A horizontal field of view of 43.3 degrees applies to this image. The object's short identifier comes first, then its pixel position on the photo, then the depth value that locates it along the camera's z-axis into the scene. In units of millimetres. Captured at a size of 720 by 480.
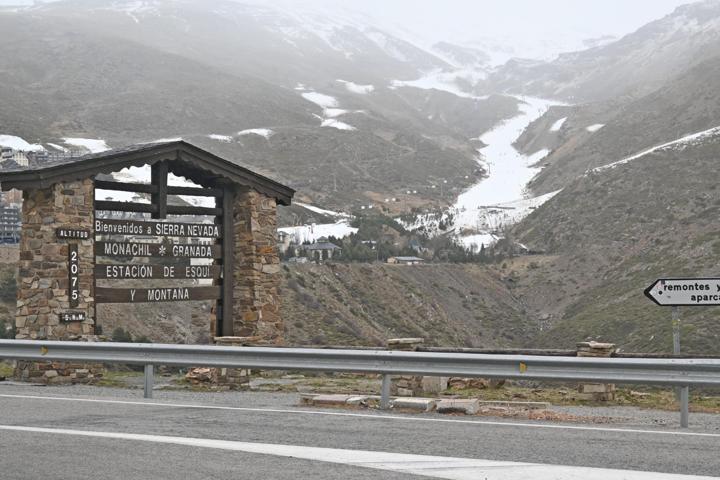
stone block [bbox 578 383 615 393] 13359
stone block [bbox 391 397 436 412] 10508
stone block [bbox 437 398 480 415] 10297
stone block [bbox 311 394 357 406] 11234
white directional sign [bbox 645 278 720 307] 10125
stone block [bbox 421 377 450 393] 13977
